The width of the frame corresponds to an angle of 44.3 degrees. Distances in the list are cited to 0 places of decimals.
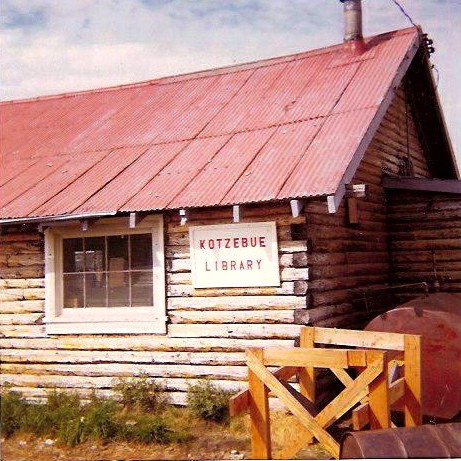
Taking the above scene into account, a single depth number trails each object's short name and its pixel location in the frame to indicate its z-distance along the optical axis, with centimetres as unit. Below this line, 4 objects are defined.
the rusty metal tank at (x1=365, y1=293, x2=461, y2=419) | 695
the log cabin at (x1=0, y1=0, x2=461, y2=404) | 768
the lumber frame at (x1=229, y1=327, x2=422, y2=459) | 520
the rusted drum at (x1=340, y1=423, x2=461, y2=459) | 412
